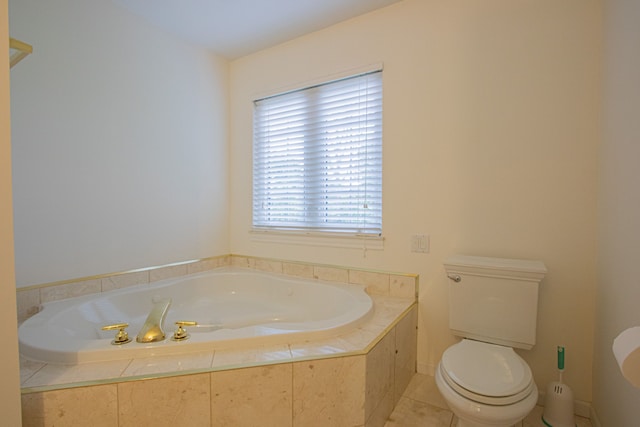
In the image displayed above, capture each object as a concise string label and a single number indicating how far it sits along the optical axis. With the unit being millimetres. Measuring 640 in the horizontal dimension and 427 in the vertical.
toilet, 1152
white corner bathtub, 1205
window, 2137
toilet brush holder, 1438
